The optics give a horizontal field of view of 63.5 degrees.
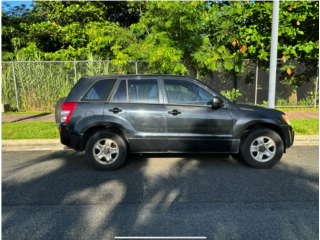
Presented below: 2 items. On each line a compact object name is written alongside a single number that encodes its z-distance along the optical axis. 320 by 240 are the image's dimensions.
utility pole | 7.26
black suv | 4.85
